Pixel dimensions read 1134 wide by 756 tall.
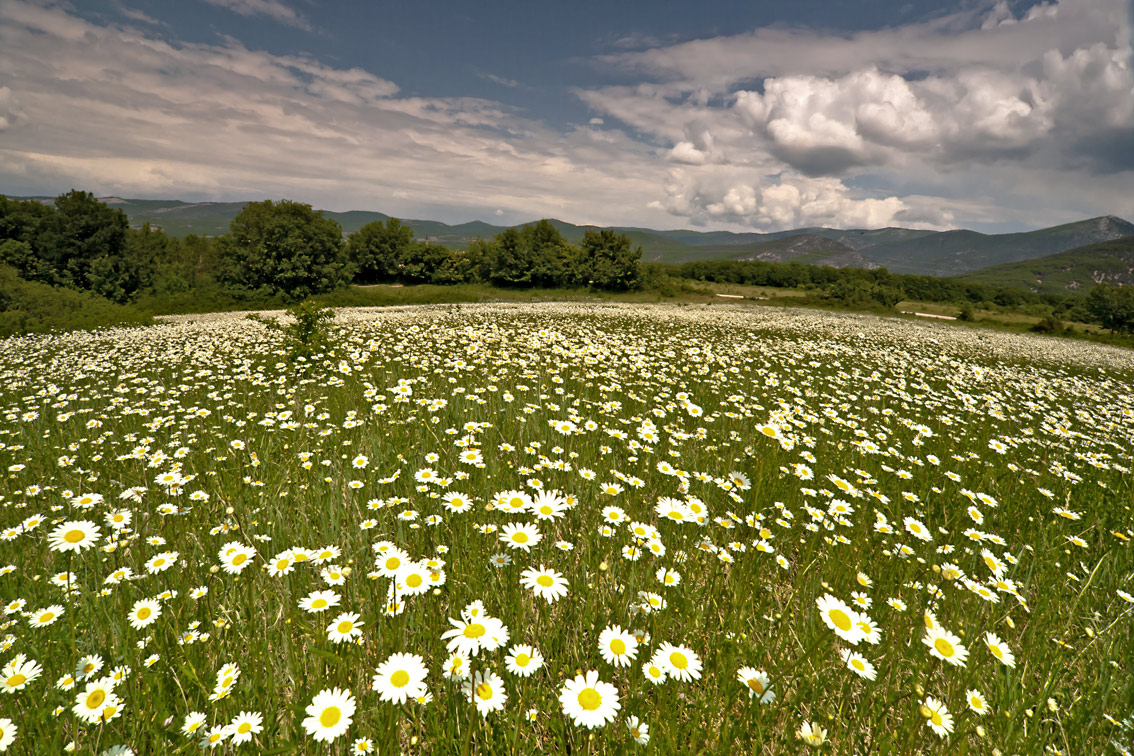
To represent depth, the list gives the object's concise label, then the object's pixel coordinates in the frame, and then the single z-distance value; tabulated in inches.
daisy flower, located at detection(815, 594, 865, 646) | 19.1
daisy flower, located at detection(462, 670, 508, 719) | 17.6
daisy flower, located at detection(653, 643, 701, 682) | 18.8
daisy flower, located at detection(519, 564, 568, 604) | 20.9
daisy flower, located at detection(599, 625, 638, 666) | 19.1
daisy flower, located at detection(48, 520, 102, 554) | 22.3
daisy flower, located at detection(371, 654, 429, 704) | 17.5
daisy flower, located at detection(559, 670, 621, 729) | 17.0
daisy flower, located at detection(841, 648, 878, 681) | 19.6
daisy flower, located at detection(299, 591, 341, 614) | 21.8
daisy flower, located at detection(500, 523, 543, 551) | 23.0
